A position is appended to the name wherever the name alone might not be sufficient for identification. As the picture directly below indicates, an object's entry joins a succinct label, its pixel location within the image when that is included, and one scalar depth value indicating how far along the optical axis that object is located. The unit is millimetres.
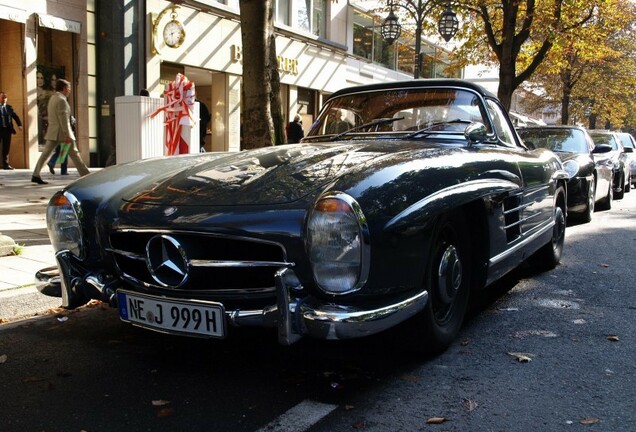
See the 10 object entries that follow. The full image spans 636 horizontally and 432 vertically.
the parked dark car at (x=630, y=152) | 16297
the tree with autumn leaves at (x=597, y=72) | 18844
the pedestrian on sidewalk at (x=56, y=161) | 12203
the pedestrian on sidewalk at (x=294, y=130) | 13461
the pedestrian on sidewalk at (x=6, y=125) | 12773
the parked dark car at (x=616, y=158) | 12509
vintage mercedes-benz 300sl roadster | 2504
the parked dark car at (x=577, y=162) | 8461
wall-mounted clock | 15984
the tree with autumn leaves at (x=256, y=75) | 7262
